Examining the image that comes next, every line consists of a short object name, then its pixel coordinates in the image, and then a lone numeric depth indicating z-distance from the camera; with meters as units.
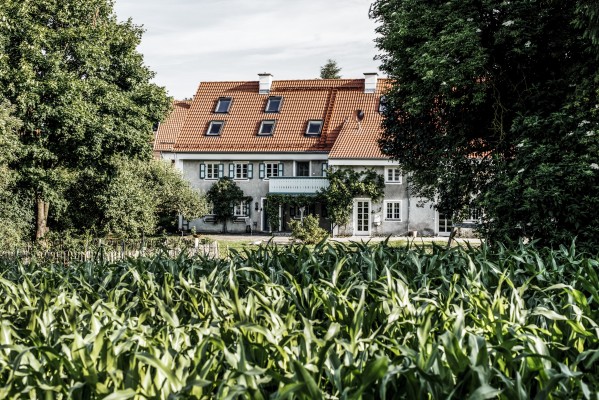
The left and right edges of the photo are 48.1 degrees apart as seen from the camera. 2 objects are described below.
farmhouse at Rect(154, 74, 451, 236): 40.22
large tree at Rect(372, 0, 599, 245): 13.60
